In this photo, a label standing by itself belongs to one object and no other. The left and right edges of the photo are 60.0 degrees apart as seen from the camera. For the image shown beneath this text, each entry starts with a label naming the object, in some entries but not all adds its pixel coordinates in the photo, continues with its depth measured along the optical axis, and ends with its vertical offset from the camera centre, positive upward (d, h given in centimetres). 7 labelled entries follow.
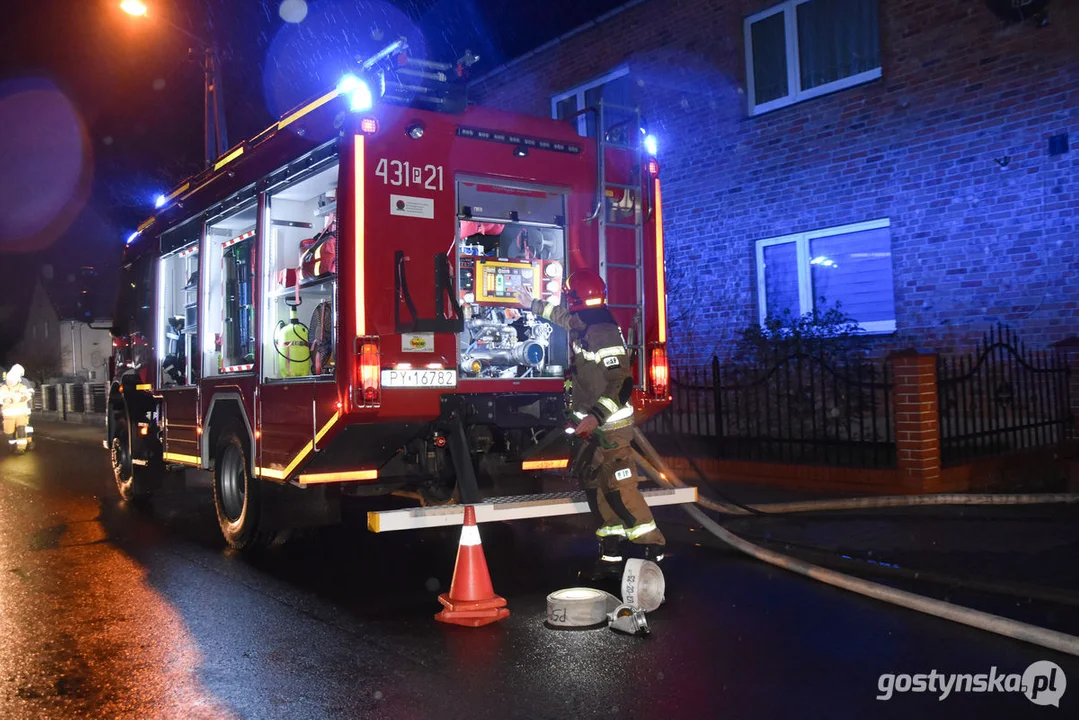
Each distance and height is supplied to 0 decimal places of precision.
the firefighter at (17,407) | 1866 -24
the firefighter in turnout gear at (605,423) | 596 -28
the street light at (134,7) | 1070 +443
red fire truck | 609 +71
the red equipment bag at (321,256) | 655 +94
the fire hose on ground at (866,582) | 438 -122
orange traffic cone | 519 -119
